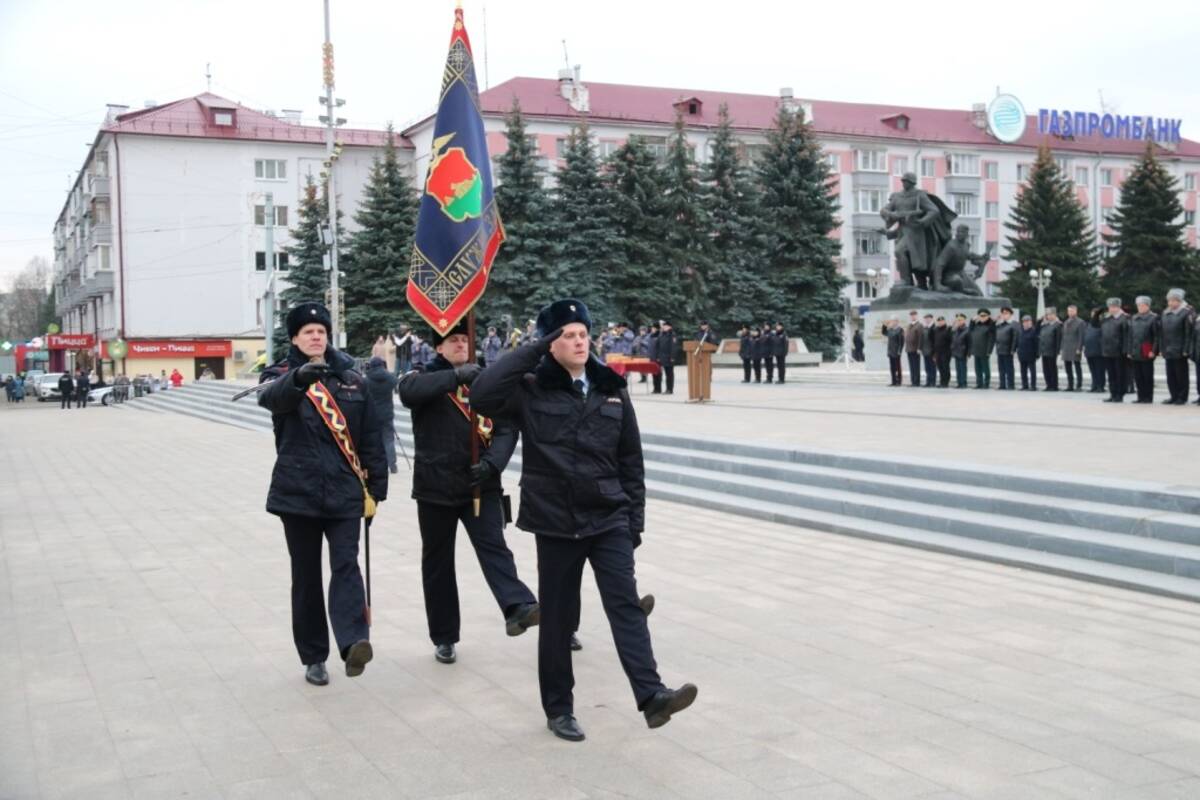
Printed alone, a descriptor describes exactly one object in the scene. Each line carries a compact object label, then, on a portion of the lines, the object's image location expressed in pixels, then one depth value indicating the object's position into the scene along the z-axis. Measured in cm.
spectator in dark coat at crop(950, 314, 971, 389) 2555
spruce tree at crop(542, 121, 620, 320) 5041
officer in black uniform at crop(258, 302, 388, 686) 580
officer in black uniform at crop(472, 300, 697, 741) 502
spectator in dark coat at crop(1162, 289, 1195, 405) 1834
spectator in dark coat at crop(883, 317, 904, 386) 2808
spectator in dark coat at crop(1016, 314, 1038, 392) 2392
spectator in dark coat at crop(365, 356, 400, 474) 1461
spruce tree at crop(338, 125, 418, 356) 4991
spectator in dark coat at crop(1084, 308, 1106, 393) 2117
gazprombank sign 7600
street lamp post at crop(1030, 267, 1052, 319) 4969
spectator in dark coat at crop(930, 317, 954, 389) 2606
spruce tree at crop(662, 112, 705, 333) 5278
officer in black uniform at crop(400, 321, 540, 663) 619
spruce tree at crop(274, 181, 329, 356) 5038
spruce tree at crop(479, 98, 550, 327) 4938
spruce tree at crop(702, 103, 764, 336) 5322
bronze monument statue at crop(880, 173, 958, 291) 3042
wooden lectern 2461
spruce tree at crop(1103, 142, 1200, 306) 5534
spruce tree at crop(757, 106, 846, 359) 5303
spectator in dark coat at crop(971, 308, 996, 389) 2489
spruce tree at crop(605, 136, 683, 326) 5181
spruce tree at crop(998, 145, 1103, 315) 5656
